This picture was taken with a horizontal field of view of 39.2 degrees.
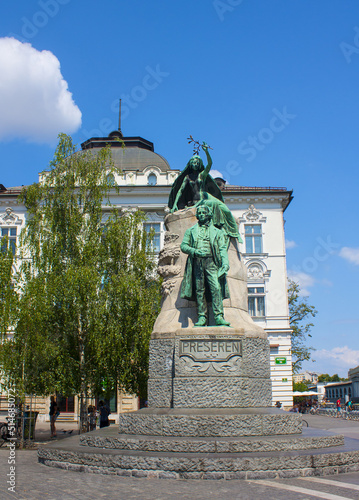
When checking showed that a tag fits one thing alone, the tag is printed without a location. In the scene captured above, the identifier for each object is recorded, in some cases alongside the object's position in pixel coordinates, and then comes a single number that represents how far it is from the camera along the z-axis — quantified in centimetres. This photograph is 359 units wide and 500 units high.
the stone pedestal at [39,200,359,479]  632
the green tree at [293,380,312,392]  8366
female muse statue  1055
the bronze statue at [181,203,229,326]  898
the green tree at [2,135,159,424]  1748
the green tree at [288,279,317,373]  3872
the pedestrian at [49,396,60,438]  1817
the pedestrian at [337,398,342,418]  3203
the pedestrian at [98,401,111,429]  1705
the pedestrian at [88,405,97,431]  1912
